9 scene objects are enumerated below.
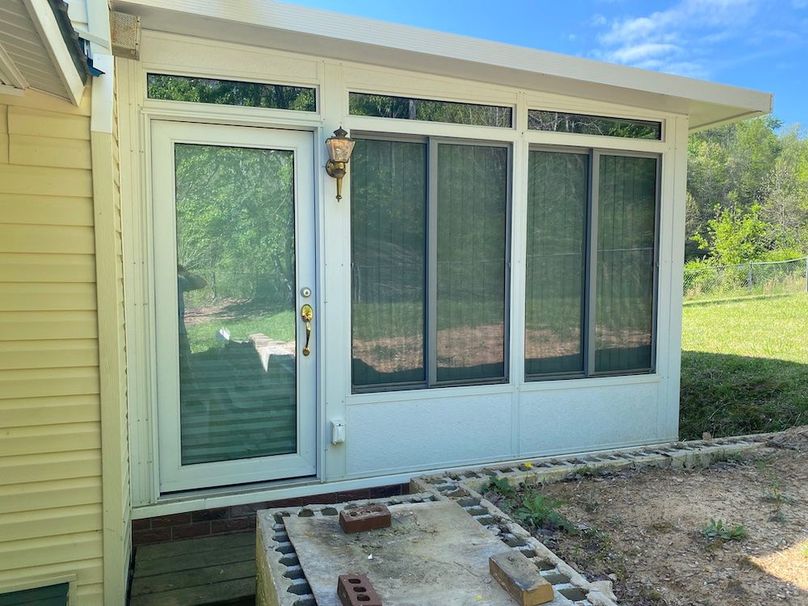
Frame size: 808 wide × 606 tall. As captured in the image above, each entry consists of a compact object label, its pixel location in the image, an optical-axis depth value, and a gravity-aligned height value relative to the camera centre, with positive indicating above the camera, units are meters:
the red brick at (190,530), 2.90 -1.26
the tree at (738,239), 20.80 +1.22
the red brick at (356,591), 1.82 -1.00
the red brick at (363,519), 2.41 -1.00
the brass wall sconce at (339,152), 2.97 +0.60
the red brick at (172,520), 2.87 -1.20
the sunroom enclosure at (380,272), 2.87 +0.00
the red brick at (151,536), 2.85 -1.26
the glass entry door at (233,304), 2.89 -0.16
